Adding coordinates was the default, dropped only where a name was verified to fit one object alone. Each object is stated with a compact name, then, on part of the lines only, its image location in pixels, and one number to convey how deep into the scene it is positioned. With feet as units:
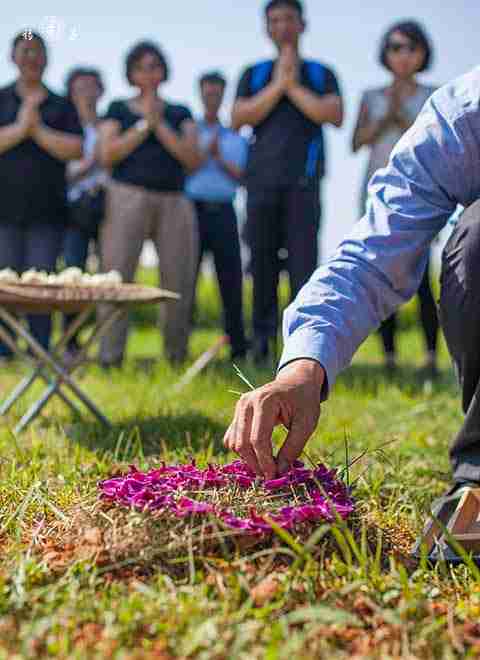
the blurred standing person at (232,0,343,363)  17.42
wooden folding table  11.94
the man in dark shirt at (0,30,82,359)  17.49
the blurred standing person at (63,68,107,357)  19.57
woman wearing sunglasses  18.13
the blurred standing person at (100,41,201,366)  18.61
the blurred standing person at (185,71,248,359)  20.79
